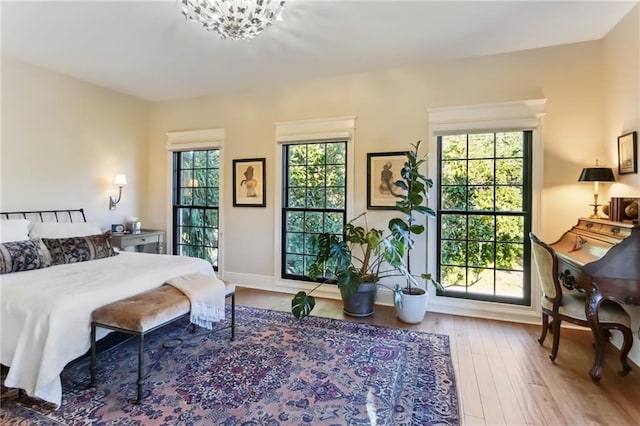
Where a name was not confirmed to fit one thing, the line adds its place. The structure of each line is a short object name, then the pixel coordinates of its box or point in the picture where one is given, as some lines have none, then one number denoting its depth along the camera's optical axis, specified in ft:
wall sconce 14.70
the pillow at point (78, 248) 9.98
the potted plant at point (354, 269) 10.61
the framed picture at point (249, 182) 14.67
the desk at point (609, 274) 7.20
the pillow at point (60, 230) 10.86
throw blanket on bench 8.29
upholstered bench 6.79
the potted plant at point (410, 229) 10.85
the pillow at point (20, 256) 8.72
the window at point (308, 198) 13.65
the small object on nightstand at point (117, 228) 14.81
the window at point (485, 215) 11.30
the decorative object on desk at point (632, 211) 8.14
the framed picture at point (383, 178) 12.48
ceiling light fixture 7.38
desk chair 7.59
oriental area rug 6.23
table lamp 9.23
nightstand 13.84
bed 6.44
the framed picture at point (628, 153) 8.54
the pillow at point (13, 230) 9.88
